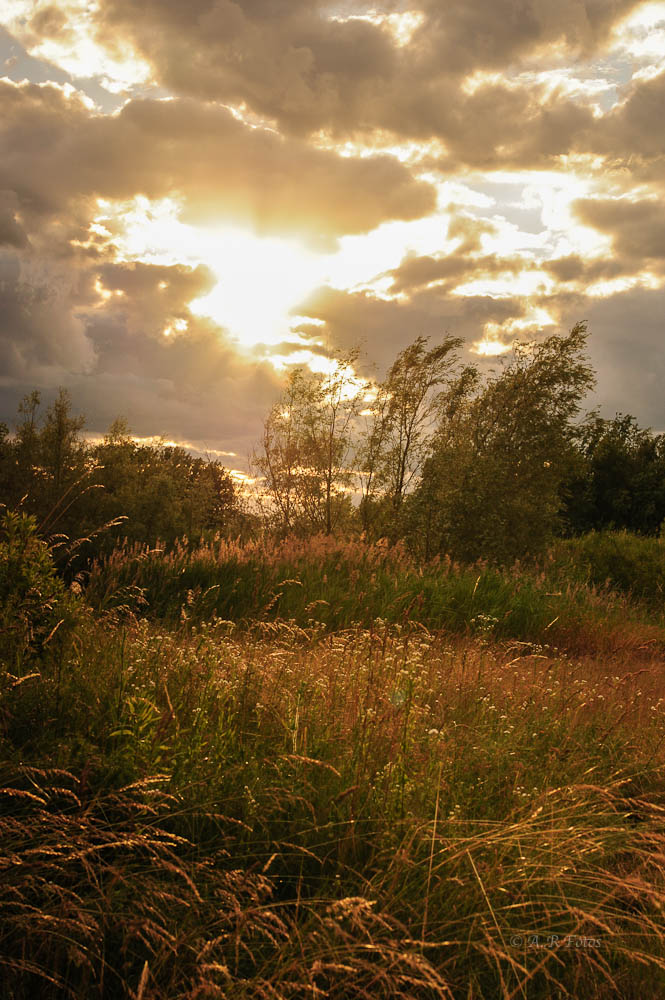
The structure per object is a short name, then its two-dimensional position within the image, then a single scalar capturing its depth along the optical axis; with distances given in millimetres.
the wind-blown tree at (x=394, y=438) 18219
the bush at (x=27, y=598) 4145
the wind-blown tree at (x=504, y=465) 16609
